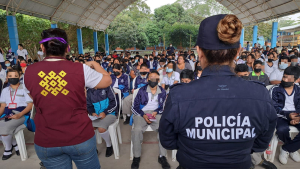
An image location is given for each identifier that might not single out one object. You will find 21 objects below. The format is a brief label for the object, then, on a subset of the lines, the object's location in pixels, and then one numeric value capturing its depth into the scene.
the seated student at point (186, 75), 3.20
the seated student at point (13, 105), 2.89
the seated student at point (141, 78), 4.50
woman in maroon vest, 1.33
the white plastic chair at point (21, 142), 2.85
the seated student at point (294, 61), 5.17
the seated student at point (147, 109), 2.74
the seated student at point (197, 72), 4.46
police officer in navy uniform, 0.89
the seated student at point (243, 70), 3.47
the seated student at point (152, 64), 7.88
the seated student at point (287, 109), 2.66
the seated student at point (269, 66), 5.38
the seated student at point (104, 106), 2.99
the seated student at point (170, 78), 4.46
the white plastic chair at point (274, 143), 2.71
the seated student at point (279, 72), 4.18
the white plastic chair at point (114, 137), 2.90
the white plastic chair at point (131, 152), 2.80
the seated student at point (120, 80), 4.56
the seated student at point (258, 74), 4.14
